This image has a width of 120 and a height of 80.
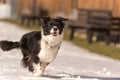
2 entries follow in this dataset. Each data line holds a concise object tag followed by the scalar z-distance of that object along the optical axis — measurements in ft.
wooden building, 97.05
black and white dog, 39.37
